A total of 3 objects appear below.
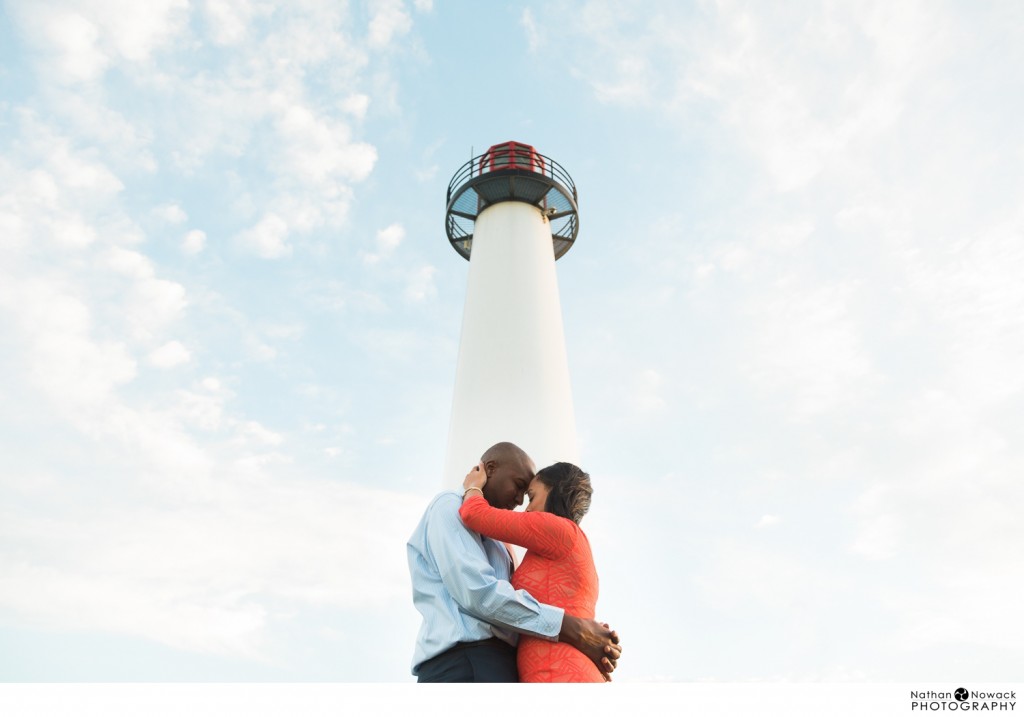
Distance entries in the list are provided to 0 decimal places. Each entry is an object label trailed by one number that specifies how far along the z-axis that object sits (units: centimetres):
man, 311
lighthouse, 1052
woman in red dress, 314
